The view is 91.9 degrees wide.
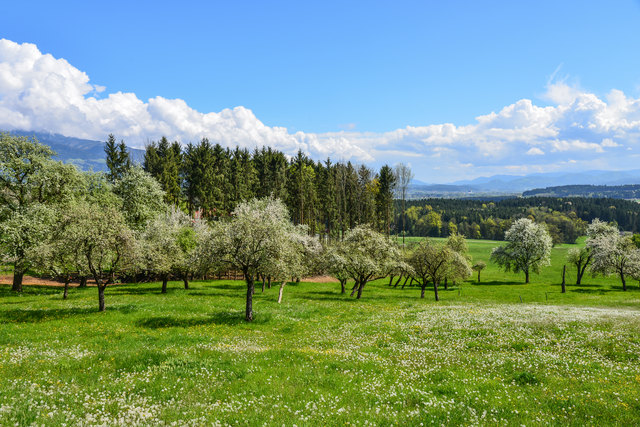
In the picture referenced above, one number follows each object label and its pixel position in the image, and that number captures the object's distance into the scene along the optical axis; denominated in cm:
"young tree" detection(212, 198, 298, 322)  2511
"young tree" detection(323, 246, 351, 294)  4125
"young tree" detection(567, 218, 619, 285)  7850
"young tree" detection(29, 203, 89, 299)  2534
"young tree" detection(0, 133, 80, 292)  3491
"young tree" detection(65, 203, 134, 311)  2508
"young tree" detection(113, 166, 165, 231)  5444
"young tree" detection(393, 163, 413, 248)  10062
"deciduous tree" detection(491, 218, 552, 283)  8331
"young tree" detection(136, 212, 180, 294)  3835
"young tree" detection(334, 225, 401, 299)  4200
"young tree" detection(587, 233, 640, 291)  6675
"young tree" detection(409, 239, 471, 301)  4662
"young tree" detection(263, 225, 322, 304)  2553
